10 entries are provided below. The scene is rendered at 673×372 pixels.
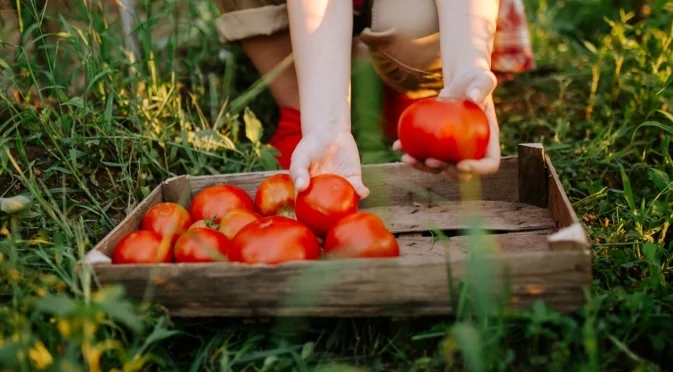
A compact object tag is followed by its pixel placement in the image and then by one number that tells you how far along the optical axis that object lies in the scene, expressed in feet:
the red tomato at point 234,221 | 5.02
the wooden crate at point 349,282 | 3.93
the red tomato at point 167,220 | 5.04
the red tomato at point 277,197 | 5.44
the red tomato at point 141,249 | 4.59
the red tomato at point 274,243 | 4.32
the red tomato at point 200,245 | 4.53
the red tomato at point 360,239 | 4.45
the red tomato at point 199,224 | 5.16
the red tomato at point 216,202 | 5.40
